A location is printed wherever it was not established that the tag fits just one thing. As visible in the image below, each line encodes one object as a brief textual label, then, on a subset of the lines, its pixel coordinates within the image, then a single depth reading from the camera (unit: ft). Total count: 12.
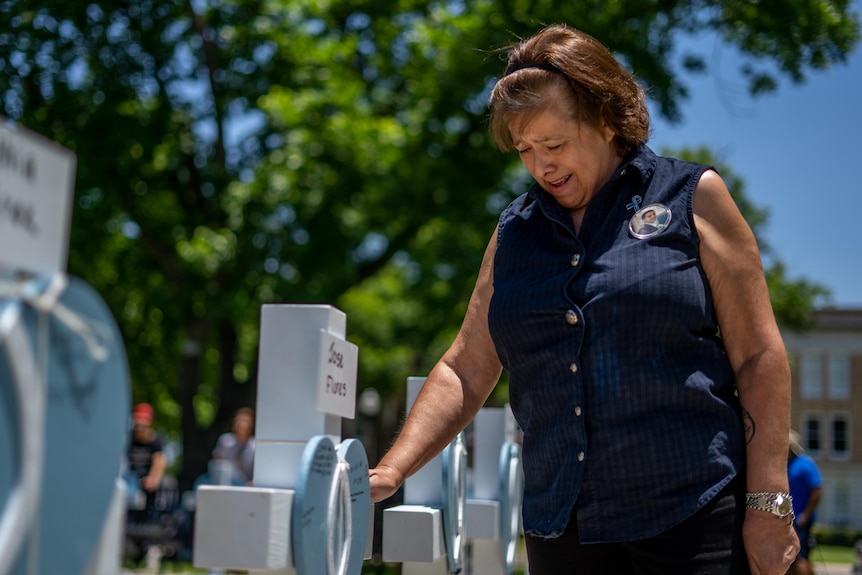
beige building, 192.03
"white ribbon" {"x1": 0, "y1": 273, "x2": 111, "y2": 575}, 3.47
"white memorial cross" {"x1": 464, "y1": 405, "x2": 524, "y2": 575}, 12.75
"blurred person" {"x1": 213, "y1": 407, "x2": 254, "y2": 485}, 33.59
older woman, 6.60
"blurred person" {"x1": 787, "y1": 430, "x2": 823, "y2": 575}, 27.81
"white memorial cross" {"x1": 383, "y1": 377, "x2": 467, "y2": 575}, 9.11
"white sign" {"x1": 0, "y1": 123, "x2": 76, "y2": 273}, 3.65
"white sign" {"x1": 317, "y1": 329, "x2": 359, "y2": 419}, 6.87
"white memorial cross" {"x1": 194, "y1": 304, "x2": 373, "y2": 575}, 5.82
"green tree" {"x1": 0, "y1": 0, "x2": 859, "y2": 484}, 41.86
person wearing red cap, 38.06
